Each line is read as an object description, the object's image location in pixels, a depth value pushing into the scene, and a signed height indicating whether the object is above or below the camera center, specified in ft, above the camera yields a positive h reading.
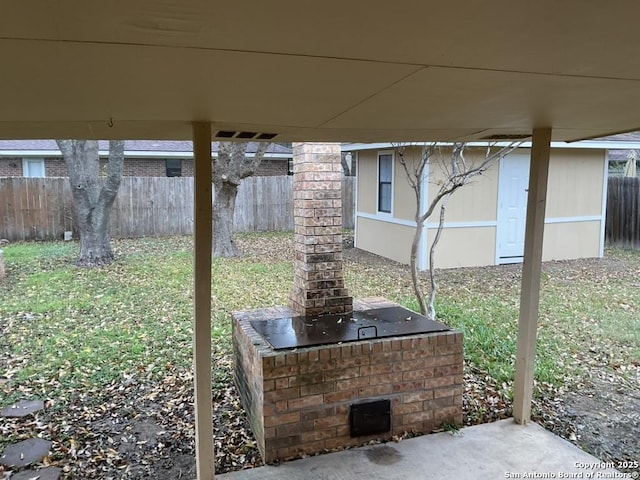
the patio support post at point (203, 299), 8.72 -2.13
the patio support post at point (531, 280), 10.85 -2.15
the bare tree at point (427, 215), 16.81 -1.02
